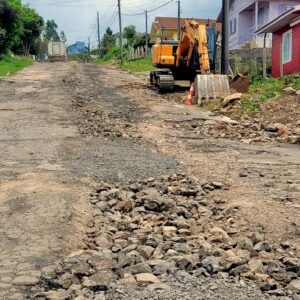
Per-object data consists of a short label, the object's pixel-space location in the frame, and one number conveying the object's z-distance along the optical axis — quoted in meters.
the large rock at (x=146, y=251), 4.93
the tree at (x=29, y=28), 58.19
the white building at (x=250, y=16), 37.41
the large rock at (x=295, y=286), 4.07
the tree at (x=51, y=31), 135.25
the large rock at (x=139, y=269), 4.45
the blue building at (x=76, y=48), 108.62
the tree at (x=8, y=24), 41.60
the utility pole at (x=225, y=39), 20.44
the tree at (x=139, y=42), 67.94
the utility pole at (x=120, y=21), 50.87
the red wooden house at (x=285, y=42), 24.06
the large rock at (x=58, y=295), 4.01
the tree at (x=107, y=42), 83.56
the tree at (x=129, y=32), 75.07
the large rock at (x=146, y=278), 4.25
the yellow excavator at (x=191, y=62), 18.62
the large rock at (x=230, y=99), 17.01
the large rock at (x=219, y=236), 5.41
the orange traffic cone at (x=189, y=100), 18.69
